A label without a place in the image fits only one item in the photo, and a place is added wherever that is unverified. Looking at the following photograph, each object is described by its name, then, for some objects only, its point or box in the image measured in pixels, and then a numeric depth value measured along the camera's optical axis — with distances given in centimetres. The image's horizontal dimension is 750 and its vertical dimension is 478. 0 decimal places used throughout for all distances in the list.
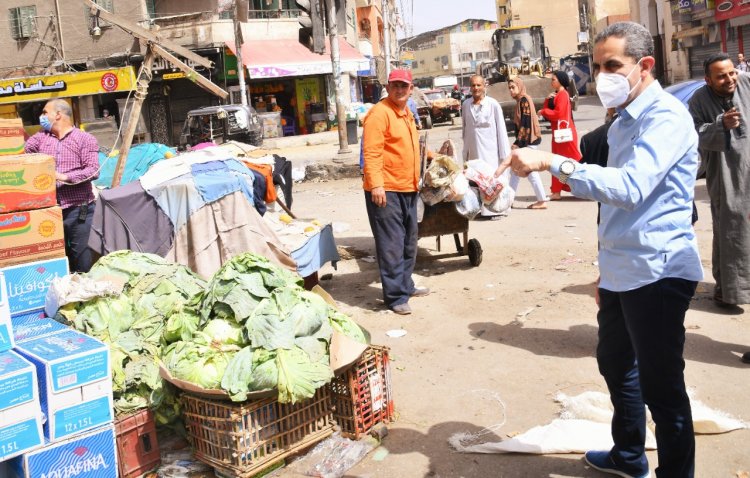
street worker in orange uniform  619
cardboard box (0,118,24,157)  516
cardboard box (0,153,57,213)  483
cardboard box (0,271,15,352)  363
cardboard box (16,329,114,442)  348
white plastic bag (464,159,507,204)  738
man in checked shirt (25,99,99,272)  605
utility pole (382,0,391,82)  3603
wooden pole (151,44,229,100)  866
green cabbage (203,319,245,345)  400
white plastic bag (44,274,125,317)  438
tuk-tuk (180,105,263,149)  2017
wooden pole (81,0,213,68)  854
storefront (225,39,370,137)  3186
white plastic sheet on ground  373
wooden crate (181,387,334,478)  355
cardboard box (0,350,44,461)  332
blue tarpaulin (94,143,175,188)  911
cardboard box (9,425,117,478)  344
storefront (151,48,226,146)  3225
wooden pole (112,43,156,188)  773
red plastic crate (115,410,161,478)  377
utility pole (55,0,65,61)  3241
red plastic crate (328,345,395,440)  398
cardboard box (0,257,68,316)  446
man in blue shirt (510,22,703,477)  266
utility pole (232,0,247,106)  2792
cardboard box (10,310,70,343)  400
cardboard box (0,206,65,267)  476
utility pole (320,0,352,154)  1858
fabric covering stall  605
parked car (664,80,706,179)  994
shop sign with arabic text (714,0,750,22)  3078
